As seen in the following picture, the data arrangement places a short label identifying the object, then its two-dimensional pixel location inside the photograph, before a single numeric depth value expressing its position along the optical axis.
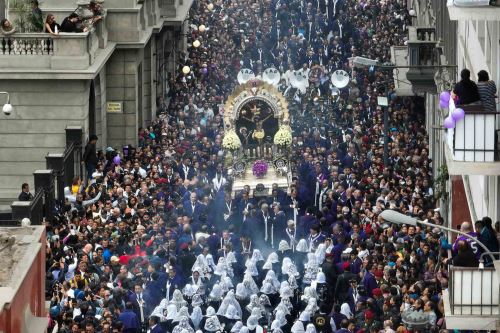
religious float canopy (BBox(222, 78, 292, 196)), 58.72
